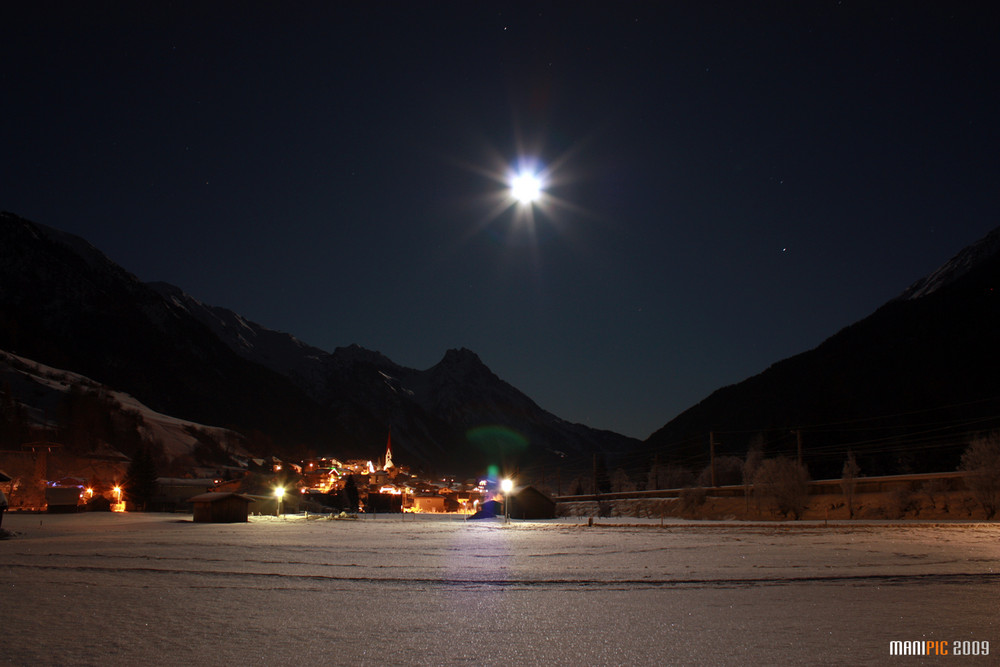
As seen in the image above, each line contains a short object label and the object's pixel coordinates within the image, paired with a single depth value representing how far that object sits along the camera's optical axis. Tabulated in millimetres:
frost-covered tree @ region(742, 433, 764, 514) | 61703
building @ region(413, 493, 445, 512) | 123750
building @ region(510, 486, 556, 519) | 71919
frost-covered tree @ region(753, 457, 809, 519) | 54219
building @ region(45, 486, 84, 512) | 75688
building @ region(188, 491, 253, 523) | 53312
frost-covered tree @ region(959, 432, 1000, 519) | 43062
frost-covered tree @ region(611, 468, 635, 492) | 115062
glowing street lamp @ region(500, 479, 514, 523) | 58762
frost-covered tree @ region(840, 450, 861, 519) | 51312
